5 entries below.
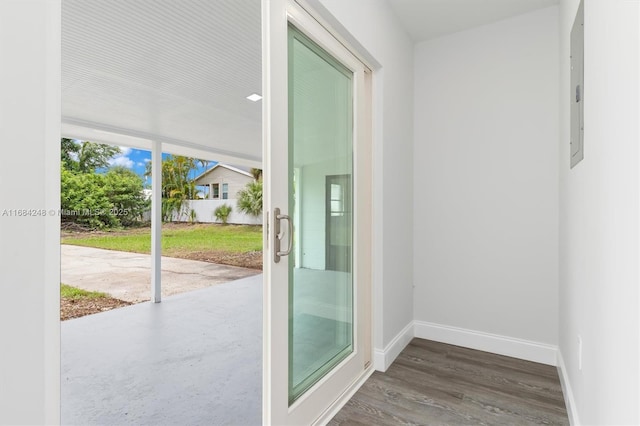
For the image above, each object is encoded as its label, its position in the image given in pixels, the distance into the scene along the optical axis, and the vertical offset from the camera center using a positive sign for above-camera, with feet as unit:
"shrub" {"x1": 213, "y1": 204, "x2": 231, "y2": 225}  26.45 +0.06
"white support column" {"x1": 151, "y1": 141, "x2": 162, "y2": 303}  16.03 -0.25
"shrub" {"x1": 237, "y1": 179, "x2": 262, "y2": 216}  27.61 +1.22
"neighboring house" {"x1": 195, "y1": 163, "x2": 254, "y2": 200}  24.59 +2.59
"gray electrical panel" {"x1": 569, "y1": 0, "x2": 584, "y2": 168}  5.09 +2.03
